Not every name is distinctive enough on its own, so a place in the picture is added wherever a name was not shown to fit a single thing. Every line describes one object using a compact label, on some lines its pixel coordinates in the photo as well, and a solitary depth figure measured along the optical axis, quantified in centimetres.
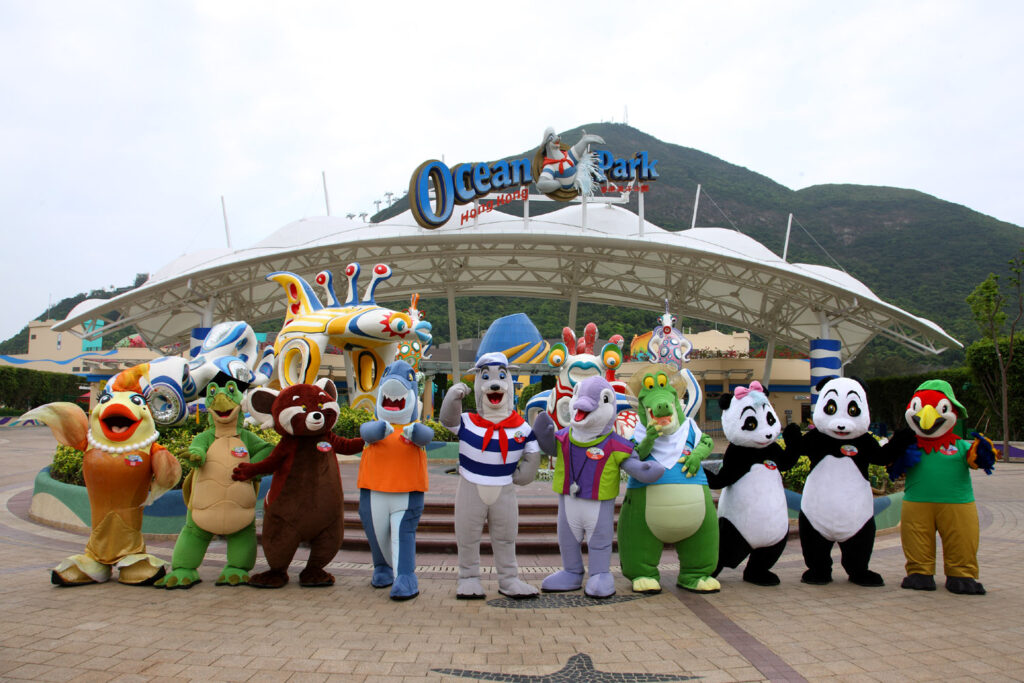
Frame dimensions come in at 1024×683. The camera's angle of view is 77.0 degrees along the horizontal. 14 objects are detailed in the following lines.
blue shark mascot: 457
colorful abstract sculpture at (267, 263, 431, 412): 1094
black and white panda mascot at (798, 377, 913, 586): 480
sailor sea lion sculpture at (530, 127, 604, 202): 1806
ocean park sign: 1686
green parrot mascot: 460
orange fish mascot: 460
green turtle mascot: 464
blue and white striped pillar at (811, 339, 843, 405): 1853
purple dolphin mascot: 454
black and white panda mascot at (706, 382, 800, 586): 474
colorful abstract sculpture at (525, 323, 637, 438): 576
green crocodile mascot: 452
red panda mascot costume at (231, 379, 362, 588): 461
